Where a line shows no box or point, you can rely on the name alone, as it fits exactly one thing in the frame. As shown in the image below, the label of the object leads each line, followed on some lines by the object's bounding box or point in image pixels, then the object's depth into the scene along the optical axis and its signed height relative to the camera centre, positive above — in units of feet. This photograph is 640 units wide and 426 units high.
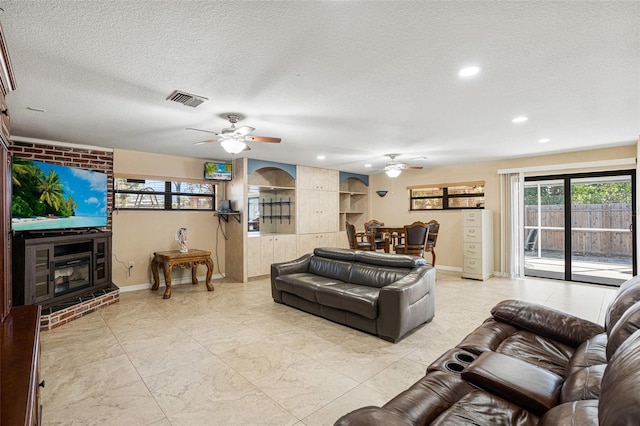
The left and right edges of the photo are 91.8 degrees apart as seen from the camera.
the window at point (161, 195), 17.69 +1.24
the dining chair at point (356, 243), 20.54 -1.73
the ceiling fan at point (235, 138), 11.67 +2.95
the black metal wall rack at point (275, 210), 23.45 +0.40
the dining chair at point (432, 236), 20.15 -1.38
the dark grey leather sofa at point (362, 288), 10.53 -2.94
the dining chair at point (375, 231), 20.36 -1.08
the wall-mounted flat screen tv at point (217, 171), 19.67 +2.84
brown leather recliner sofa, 2.78 -2.57
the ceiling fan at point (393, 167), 19.43 +2.99
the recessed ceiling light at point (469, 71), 7.87 +3.72
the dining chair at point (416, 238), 18.37 -1.39
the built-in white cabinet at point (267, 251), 20.34 -2.47
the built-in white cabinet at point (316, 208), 23.11 +0.56
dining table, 19.20 -1.17
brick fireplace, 12.17 -2.34
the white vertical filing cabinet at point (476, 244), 20.30 -1.94
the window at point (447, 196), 22.90 +1.47
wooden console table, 16.37 -2.58
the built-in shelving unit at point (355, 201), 28.55 +1.29
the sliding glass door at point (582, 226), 17.81 -0.70
